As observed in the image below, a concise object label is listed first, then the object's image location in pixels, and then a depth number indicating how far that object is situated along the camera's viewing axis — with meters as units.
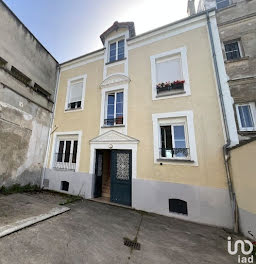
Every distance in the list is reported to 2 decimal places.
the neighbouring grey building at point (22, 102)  5.95
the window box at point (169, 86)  5.73
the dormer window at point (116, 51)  7.52
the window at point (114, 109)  6.62
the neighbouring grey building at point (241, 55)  5.45
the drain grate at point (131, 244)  2.96
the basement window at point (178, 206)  4.77
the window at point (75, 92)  7.93
